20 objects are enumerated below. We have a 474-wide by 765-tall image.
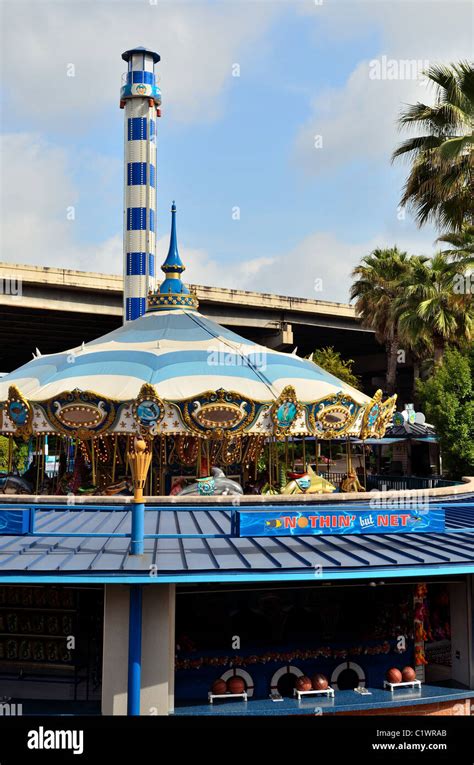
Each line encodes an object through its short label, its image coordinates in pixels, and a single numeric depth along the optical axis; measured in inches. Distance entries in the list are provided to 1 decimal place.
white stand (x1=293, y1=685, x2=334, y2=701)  470.9
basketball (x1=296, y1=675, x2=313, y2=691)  474.0
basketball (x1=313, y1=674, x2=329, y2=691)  478.0
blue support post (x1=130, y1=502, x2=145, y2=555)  441.1
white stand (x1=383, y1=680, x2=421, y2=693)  492.7
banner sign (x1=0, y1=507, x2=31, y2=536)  484.4
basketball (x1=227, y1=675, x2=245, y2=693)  475.1
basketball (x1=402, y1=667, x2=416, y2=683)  501.0
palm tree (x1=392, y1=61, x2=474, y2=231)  909.8
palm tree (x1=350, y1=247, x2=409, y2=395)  1651.1
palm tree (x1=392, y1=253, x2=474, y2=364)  1368.1
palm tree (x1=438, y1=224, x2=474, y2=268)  1035.3
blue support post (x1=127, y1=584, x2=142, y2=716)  403.9
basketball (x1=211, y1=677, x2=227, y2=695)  470.6
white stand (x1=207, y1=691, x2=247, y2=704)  465.1
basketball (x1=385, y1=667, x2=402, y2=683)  495.2
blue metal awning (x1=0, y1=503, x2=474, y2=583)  400.5
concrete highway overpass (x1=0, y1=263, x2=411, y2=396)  1829.5
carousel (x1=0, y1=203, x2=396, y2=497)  777.6
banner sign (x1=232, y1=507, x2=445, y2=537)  478.9
